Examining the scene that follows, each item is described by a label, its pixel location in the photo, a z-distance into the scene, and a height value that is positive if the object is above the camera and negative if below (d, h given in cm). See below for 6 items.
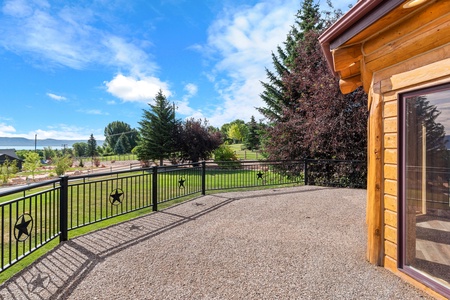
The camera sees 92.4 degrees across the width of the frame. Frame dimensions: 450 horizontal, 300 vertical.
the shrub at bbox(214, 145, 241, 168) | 1975 -42
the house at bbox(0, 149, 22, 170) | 3075 -76
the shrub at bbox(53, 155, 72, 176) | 1796 -136
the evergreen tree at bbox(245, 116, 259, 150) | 3312 +140
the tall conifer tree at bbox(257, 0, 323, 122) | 1353 +569
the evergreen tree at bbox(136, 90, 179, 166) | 2041 +178
